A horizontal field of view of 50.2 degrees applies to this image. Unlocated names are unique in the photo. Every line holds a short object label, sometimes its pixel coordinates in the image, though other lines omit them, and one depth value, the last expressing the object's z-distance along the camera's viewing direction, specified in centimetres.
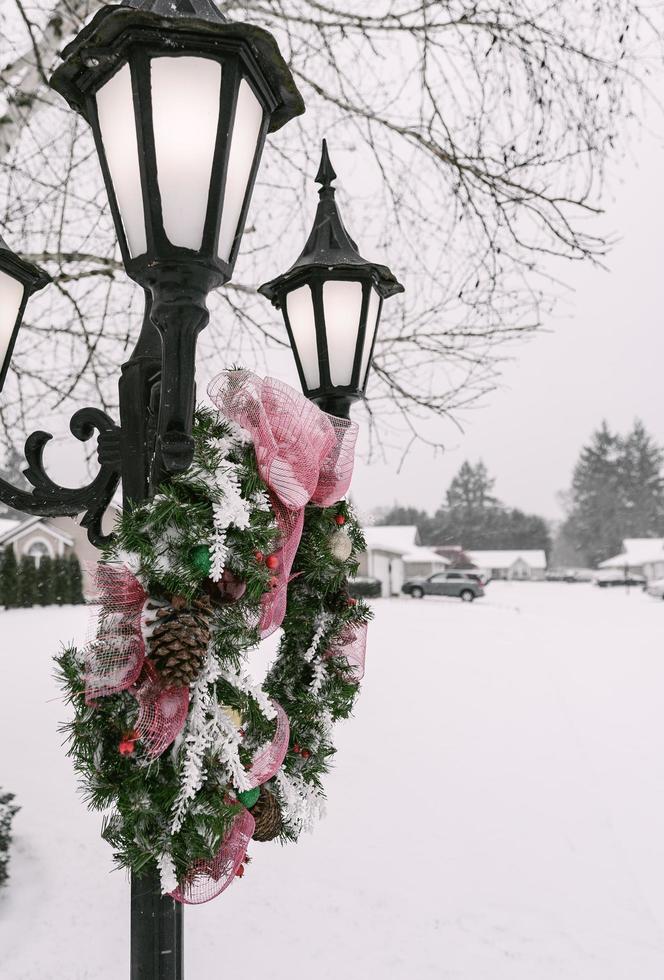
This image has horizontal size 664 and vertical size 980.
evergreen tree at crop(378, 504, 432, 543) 6612
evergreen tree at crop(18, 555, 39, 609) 2648
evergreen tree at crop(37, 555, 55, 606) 2753
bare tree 421
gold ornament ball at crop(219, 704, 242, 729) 156
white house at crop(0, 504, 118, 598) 3080
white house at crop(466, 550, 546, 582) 7044
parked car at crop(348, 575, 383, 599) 3328
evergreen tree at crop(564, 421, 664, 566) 7706
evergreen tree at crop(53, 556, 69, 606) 2798
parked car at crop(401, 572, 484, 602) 3831
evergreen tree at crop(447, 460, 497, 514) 8081
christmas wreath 142
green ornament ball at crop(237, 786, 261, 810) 163
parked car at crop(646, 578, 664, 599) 4162
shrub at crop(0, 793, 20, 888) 581
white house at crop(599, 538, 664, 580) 6338
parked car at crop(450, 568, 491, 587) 4041
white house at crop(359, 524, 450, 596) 4303
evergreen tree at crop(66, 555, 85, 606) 2861
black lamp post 134
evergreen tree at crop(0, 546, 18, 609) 2586
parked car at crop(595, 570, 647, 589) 5288
